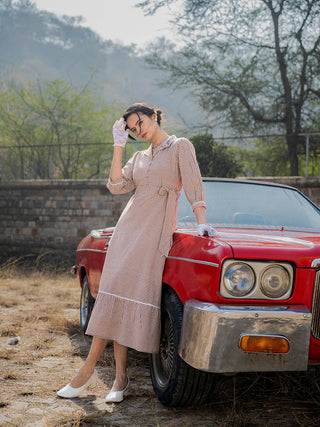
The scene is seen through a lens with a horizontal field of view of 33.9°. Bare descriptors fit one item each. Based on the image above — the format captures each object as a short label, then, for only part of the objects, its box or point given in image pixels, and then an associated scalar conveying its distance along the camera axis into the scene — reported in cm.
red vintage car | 254
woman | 318
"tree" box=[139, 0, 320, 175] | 1555
